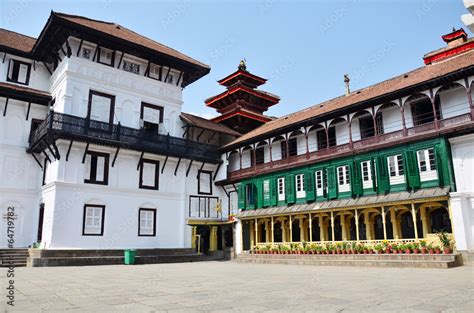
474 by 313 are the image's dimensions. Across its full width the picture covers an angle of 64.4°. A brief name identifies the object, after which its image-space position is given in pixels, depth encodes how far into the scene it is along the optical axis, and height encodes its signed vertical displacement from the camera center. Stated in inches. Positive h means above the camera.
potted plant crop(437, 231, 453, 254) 644.7 -12.3
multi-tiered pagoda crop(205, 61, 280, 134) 1430.9 +559.7
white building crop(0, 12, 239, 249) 928.9 +257.3
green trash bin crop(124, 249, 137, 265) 875.4 -34.0
